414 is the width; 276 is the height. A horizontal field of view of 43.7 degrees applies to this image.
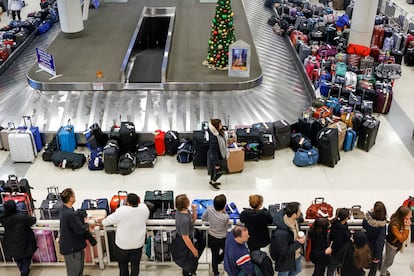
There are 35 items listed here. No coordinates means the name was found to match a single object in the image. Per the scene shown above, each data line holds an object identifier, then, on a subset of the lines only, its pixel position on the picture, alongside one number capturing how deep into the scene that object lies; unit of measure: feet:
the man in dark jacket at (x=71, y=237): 21.30
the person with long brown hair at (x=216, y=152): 30.42
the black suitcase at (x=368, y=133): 37.97
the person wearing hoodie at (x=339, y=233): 21.48
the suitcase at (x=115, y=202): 28.05
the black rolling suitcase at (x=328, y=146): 35.99
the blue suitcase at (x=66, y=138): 37.47
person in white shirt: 21.47
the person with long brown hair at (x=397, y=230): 22.67
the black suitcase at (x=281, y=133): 37.73
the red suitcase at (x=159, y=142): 37.09
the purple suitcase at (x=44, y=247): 24.88
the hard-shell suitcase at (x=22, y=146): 36.32
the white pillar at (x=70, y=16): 51.21
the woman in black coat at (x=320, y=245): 21.58
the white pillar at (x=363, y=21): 53.78
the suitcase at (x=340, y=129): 37.19
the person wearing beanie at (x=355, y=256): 21.06
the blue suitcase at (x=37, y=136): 37.48
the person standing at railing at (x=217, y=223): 21.95
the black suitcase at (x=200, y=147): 35.04
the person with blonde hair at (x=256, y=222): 22.11
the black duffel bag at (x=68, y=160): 35.94
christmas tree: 43.24
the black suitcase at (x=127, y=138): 36.68
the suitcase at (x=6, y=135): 37.48
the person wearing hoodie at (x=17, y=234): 22.53
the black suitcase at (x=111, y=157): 35.04
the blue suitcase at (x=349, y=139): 37.96
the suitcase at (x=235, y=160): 34.86
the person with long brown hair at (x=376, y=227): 22.08
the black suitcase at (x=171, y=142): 37.11
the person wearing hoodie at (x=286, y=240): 20.90
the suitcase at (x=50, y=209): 27.40
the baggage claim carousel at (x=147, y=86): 40.16
